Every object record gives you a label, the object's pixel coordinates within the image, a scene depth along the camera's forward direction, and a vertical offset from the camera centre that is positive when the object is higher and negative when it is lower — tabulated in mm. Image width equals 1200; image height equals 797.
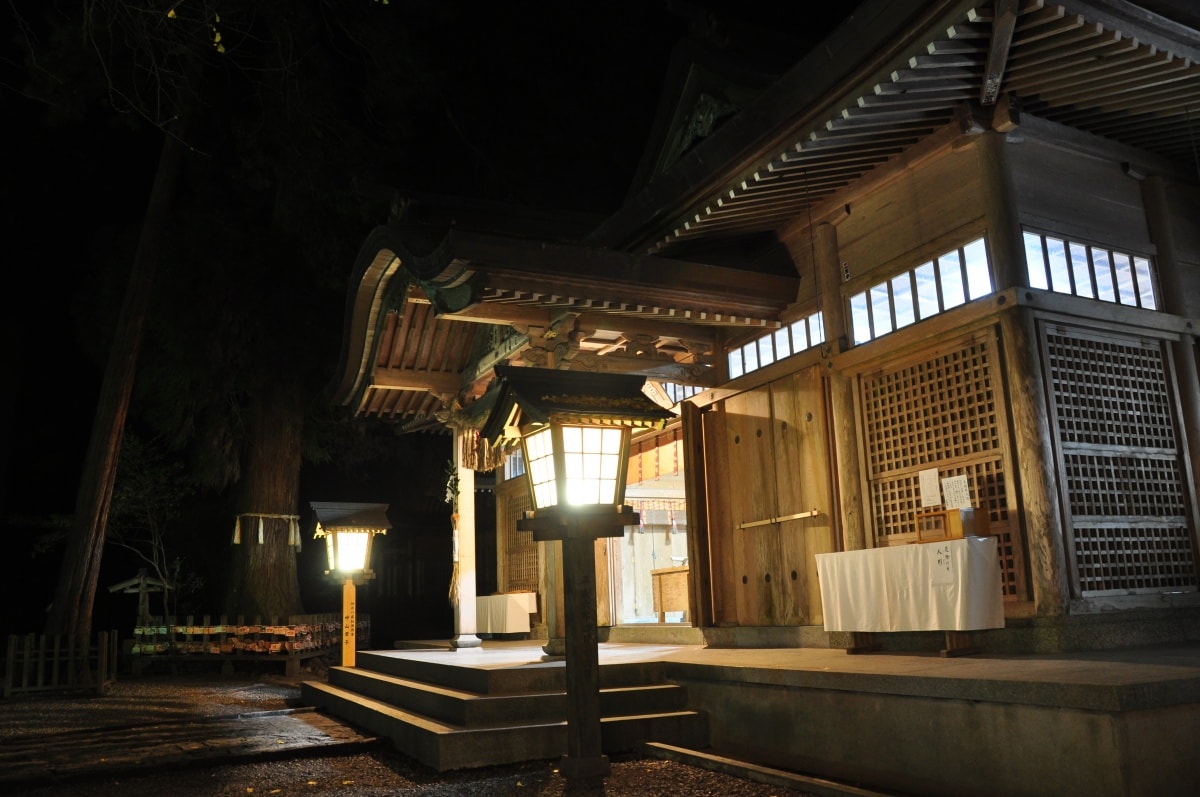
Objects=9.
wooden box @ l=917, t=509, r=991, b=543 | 6203 +240
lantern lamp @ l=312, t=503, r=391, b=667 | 11125 +474
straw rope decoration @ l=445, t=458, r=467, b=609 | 11719 +762
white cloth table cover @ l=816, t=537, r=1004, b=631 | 5914 -208
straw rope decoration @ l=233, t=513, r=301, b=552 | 16766 +1082
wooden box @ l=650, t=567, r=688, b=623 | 12609 -330
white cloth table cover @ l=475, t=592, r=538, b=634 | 13328 -571
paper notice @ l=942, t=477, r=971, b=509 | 6723 +495
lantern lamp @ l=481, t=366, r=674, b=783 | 5301 +560
